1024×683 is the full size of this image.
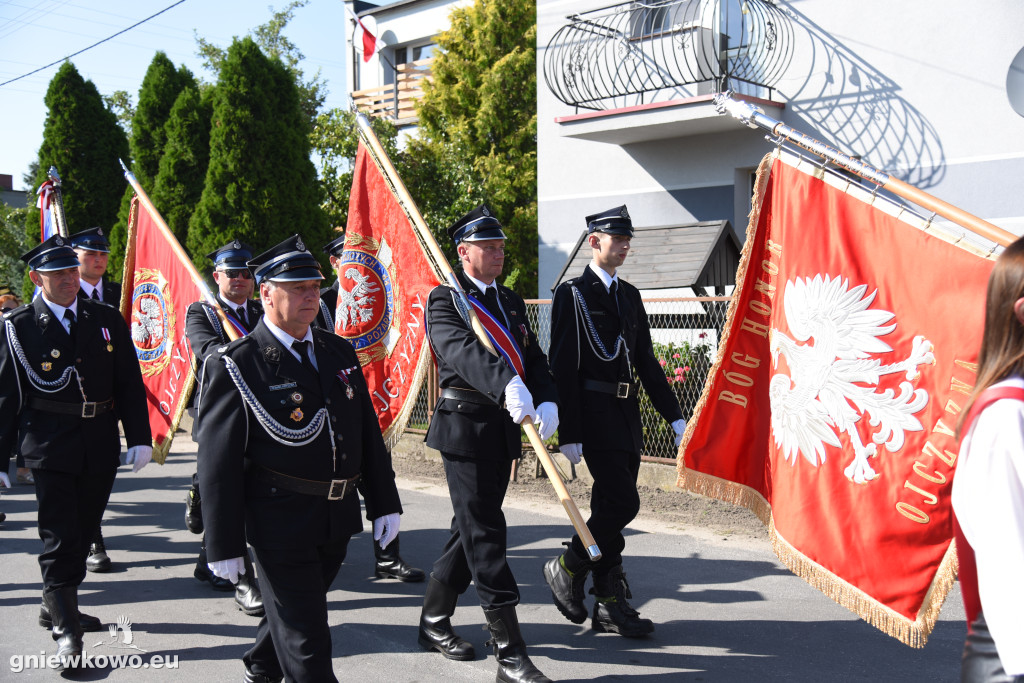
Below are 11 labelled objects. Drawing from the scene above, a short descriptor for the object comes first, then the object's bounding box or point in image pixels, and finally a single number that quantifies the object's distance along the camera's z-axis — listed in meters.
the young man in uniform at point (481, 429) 4.11
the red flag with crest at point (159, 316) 6.45
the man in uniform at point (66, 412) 4.64
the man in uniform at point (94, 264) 6.24
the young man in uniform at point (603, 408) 4.75
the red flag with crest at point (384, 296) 5.54
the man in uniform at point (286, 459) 3.26
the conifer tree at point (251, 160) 13.88
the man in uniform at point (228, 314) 5.43
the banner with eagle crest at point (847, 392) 3.21
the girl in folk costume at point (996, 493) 1.83
